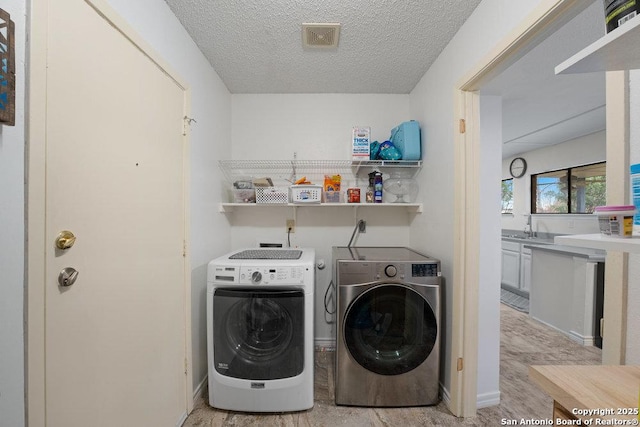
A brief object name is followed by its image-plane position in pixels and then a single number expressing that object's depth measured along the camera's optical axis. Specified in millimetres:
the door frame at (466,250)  1462
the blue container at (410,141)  1958
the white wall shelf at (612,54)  543
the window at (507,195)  4547
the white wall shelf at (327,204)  1981
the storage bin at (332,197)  2055
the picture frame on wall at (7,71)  623
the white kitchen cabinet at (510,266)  3648
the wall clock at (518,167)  4246
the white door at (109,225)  780
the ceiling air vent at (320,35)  1467
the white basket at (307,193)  1930
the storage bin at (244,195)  2057
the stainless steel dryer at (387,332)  1528
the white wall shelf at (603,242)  569
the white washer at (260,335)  1489
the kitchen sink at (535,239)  3334
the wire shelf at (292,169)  2211
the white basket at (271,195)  1978
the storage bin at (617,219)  621
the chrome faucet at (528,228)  3980
